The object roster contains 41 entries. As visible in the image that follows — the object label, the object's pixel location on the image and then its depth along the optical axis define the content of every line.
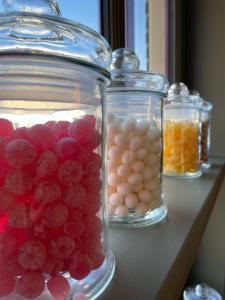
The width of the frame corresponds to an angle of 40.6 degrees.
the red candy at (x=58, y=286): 0.21
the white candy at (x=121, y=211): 0.38
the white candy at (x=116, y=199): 0.38
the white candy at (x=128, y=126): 0.39
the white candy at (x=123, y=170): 0.39
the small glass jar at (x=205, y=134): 0.83
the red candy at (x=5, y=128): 0.22
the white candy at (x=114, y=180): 0.39
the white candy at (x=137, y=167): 0.39
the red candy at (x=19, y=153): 0.20
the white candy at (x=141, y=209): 0.39
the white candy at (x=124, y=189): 0.38
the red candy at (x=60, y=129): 0.23
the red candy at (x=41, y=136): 0.22
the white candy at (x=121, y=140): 0.39
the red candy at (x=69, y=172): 0.22
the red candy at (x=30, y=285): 0.20
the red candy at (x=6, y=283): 0.21
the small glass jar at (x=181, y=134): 0.67
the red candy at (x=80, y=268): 0.23
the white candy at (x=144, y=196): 0.39
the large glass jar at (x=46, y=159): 0.21
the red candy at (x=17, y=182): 0.20
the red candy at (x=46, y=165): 0.21
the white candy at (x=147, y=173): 0.40
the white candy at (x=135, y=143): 0.39
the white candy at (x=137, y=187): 0.39
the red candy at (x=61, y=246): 0.22
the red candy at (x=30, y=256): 0.20
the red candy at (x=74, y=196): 0.22
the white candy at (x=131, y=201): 0.38
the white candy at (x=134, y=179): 0.38
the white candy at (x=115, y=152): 0.39
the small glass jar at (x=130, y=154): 0.39
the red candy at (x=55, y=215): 0.21
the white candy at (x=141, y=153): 0.39
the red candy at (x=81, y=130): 0.24
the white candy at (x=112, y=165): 0.39
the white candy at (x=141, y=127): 0.40
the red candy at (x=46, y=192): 0.21
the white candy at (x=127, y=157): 0.39
